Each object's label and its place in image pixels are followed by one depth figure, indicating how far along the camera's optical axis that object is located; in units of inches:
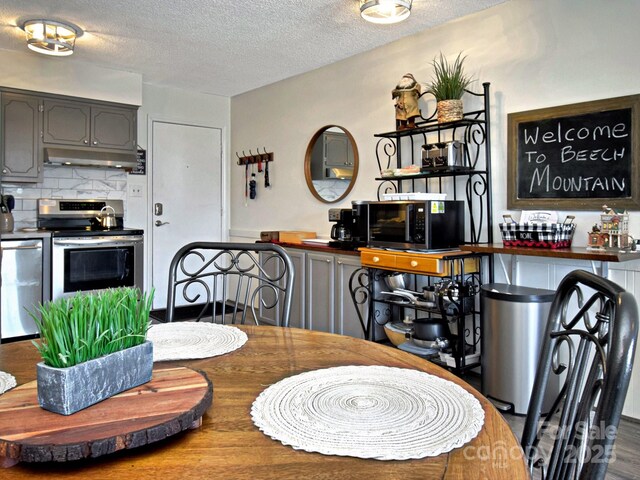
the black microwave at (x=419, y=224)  119.3
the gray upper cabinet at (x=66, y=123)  173.5
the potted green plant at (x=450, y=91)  123.3
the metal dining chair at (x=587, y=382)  23.5
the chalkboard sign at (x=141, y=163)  202.4
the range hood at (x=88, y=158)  172.1
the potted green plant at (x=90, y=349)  29.5
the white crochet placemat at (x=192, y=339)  48.1
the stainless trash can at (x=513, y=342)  101.6
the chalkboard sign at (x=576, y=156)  102.3
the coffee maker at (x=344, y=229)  148.6
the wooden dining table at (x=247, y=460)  26.6
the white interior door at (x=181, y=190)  209.2
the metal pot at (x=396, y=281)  134.3
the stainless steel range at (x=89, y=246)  165.8
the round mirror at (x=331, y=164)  169.2
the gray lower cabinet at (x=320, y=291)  151.7
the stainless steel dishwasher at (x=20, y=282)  157.2
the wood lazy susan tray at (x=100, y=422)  26.4
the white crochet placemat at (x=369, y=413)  29.7
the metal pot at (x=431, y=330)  122.3
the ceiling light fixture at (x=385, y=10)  116.1
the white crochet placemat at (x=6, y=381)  38.2
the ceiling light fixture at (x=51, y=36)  138.6
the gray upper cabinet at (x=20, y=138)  165.9
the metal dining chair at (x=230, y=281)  70.9
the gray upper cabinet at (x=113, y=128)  183.0
